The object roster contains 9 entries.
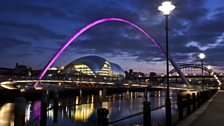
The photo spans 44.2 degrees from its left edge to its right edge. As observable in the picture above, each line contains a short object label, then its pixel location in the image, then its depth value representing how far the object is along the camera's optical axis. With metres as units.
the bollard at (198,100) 24.02
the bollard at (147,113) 9.64
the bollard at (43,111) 10.44
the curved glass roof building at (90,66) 169.75
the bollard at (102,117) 6.43
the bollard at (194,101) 20.53
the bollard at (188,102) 17.91
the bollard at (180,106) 15.19
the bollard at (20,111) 6.71
